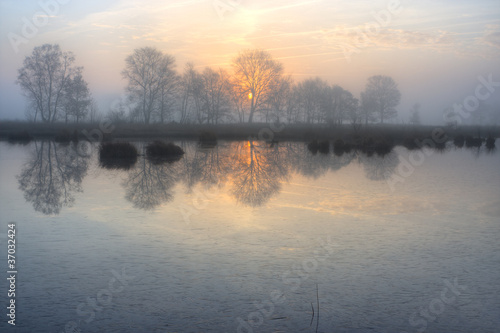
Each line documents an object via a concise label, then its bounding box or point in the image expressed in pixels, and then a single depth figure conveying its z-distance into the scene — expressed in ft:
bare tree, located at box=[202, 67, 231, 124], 237.45
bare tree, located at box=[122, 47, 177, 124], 217.77
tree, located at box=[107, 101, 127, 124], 197.79
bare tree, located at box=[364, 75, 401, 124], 320.70
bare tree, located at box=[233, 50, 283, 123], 229.25
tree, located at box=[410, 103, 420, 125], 378.32
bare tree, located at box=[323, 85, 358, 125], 318.20
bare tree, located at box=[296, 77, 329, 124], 292.20
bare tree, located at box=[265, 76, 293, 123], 234.17
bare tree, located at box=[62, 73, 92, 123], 212.64
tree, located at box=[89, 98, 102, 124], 212.31
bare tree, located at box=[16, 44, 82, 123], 207.10
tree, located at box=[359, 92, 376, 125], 323.16
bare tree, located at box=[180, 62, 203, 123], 236.84
